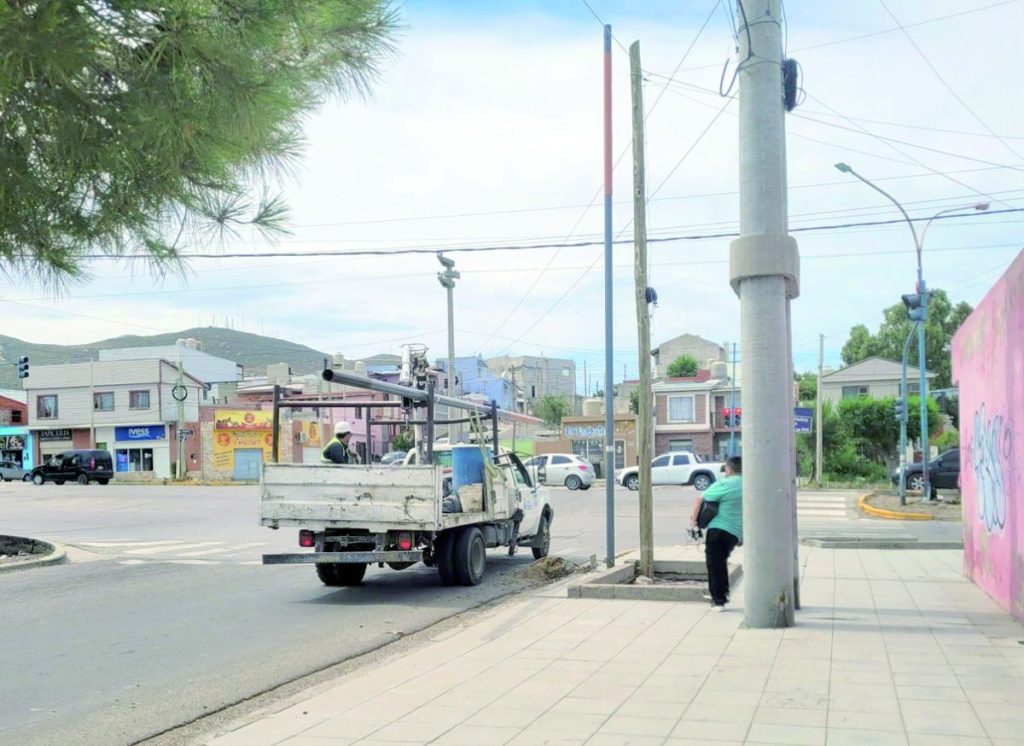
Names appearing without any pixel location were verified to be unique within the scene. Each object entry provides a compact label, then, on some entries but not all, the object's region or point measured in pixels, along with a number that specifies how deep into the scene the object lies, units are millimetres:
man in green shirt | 9812
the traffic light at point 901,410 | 33562
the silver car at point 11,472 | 62844
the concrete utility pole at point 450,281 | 37406
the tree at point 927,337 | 83312
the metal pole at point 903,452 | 28953
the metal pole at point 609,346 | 13070
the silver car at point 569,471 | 43219
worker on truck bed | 13055
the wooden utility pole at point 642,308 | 12250
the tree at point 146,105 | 4555
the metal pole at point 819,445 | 43759
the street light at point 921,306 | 23484
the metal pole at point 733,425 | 44588
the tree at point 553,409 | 98875
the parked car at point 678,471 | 40250
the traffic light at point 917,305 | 26969
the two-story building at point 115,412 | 68500
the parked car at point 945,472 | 32969
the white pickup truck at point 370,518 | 11992
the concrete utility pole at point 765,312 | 8672
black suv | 55344
